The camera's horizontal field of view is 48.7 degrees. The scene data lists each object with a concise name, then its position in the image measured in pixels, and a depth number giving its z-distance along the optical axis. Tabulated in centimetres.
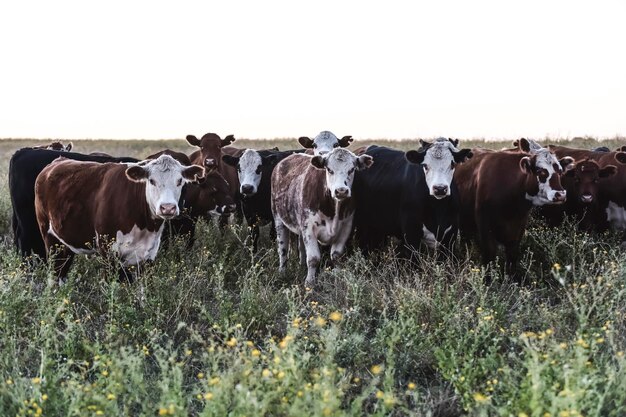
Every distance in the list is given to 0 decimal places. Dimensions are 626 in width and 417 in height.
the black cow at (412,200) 820
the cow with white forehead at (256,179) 1117
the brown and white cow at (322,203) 835
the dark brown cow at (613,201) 988
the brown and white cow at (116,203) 725
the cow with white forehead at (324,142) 1129
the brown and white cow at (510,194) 833
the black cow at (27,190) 913
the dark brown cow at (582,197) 958
